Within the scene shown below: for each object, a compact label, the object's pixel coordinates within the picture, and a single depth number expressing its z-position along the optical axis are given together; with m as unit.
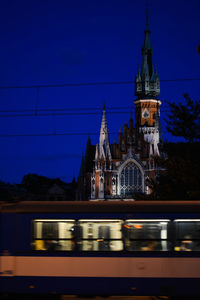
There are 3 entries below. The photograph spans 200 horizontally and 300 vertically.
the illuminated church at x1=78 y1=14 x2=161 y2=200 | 64.25
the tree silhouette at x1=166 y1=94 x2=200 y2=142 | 22.86
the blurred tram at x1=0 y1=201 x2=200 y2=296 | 10.28
